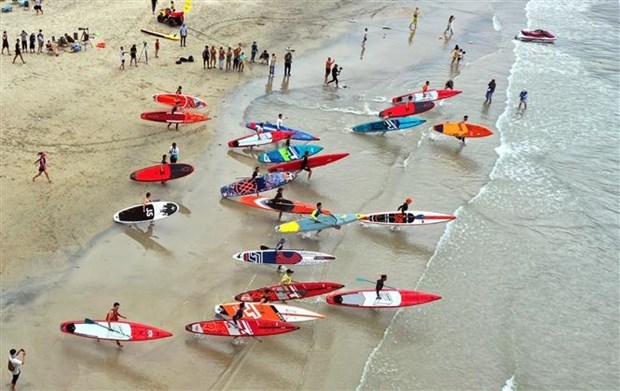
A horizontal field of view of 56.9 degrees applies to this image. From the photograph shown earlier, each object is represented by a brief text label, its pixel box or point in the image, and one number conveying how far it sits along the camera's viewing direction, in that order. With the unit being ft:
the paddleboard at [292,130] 85.05
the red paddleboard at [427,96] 102.17
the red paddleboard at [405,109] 97.04
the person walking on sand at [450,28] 142.40
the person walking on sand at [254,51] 111.14
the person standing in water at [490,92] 106.01
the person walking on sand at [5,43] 96.84
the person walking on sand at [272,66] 104.88
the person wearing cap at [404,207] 68.42
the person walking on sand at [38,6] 117.50
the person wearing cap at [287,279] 57.31
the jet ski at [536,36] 147.74
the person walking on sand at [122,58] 99.76
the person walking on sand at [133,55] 100.18
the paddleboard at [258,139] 81.68
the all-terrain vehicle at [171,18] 123.24
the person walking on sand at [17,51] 94.73
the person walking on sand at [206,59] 104.63
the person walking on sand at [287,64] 106.52
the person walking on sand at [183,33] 113.80
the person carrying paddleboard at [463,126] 92.12
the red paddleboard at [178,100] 88.33
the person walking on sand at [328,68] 106.52
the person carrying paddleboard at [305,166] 76.85
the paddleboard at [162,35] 117.19
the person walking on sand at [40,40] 100.32
